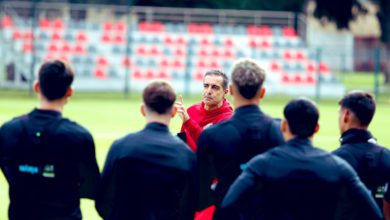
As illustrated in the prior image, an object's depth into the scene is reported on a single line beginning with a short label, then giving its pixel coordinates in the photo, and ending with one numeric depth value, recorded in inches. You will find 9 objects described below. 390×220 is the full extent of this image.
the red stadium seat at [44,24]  1572.3
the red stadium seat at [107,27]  1640.0
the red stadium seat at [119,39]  1610.5
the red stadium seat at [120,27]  1650.6
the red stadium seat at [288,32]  1704.8
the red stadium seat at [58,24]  1582.2
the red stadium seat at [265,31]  1696.6
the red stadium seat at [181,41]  1647.4
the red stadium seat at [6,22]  1560.0
